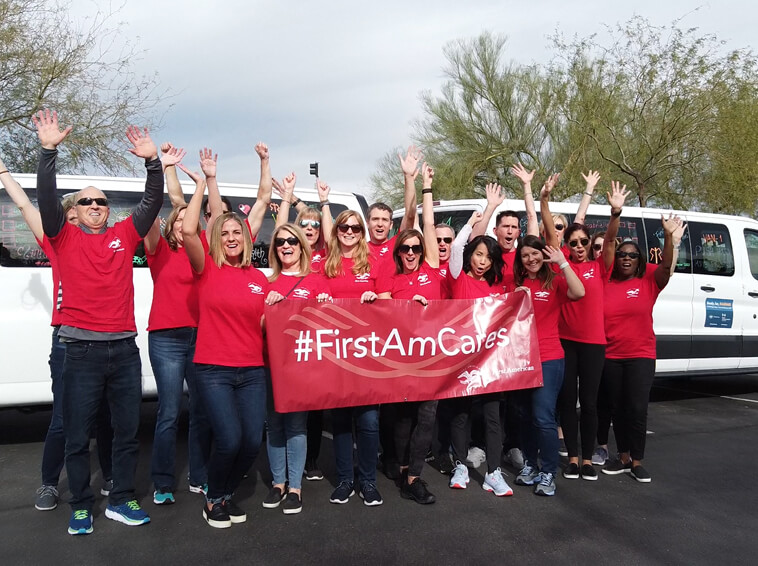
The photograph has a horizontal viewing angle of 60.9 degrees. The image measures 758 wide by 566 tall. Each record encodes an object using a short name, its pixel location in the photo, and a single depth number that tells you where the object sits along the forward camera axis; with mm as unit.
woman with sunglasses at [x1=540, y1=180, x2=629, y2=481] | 4797
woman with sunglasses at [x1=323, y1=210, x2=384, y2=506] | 4352
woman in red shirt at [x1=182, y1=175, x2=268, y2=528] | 3785
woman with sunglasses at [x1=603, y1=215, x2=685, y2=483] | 4898
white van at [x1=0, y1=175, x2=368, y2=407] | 5156
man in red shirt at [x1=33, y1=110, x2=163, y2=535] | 3688
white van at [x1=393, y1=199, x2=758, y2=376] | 7051
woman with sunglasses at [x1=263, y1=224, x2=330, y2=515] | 4191
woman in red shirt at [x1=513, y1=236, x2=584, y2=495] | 4578
